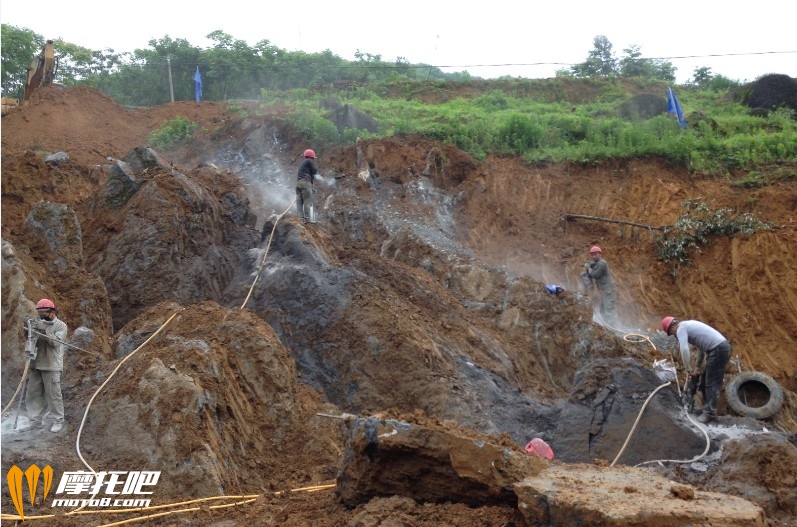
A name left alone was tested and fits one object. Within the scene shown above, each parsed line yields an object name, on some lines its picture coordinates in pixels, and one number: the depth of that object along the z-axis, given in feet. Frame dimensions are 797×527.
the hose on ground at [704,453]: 32.48
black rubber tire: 38.47
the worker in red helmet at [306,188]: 55.35
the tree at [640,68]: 119.14
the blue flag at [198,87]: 95.66
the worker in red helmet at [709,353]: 34.76
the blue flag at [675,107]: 78.38
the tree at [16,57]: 98.89
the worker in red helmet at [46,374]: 32.24
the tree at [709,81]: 106.93
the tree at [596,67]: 123.34
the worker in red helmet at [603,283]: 55.26
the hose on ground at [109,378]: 30.32
